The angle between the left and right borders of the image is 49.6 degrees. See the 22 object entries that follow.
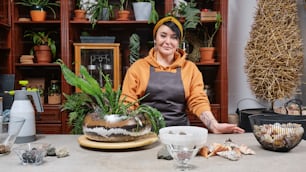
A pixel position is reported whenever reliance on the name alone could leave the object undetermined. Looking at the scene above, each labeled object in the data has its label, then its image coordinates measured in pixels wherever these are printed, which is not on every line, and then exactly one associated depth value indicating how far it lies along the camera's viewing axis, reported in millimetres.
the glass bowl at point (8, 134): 1244
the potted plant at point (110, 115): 1261
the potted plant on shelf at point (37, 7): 3109
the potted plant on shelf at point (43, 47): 3166
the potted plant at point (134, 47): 3154
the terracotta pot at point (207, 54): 3100
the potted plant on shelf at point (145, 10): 3041
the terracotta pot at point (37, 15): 3105
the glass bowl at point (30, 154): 1099
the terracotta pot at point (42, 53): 3156
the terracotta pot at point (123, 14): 3109
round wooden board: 1250
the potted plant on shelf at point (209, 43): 3033
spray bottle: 1432
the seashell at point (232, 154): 1134
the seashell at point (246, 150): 1208
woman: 2135
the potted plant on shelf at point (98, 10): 3068
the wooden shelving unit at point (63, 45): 3049
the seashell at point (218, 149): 1187
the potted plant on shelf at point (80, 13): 3119
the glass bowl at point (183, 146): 1038
